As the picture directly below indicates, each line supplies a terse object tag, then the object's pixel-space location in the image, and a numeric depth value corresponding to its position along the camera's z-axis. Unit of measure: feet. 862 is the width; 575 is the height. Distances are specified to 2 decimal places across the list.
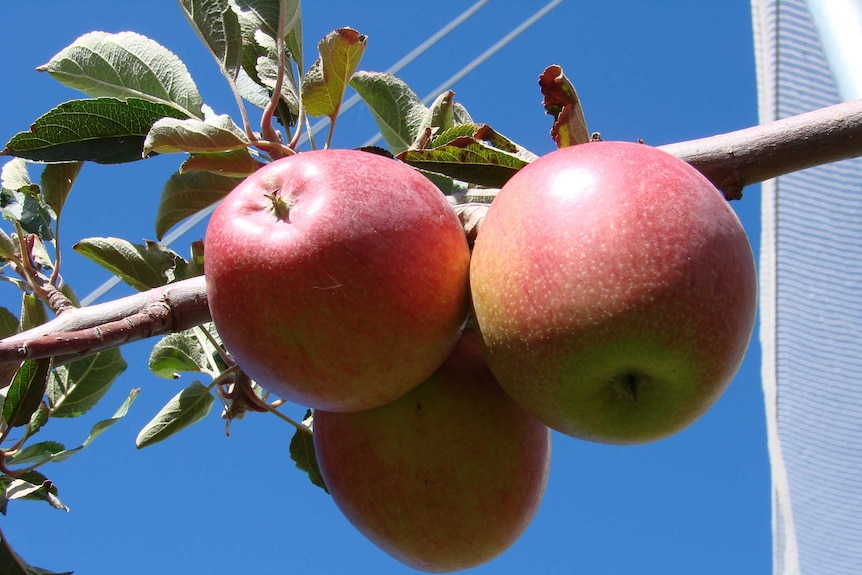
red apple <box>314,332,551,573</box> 1.98
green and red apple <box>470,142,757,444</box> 1.78
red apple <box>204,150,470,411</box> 1.82
